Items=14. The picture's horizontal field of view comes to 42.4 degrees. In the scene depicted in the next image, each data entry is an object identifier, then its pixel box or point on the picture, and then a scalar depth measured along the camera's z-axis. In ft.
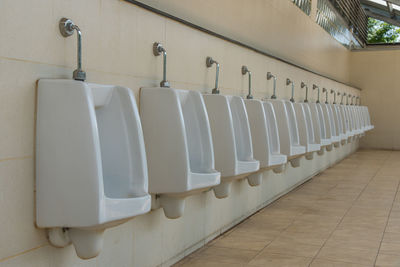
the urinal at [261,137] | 9.71
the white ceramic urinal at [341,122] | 18.07
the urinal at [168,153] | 6.81
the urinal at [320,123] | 14.40
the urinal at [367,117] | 26.45
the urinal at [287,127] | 11.27
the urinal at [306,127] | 12.88
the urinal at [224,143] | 8.32
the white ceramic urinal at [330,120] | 16.02
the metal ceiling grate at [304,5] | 16.39
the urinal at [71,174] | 4.97
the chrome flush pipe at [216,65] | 9.05
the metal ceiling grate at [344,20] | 21.39
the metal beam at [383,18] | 39.73
